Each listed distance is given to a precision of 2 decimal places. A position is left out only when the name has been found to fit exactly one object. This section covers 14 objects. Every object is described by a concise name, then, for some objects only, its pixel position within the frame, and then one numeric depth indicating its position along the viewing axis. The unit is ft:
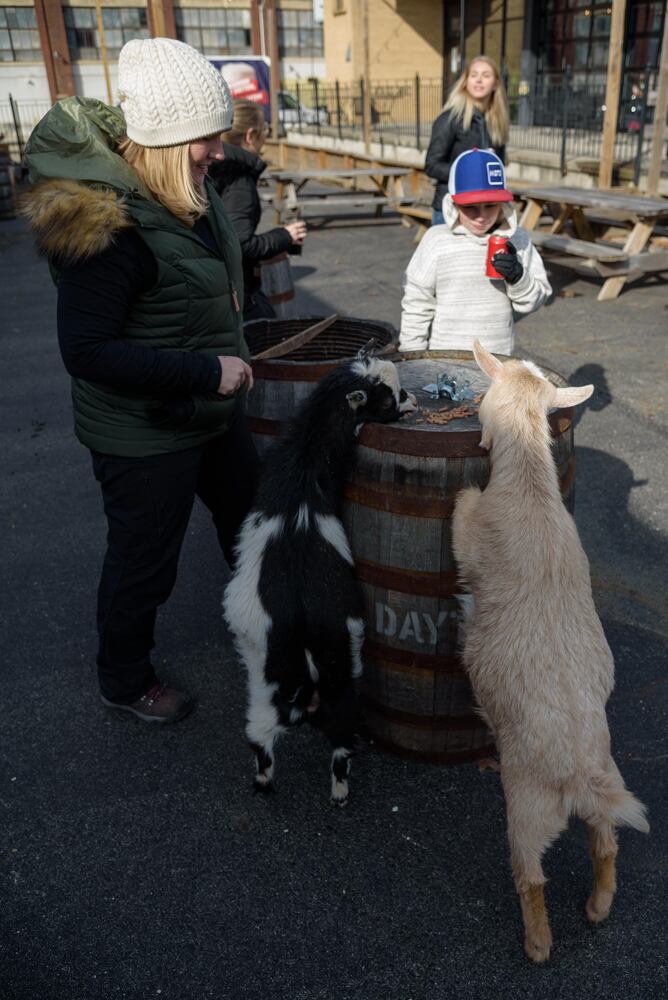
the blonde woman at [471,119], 23.15
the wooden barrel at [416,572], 8.31
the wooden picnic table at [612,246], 30.80
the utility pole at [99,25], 122.95
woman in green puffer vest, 7.98
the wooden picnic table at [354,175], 49.88
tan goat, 7.29
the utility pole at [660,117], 34.24
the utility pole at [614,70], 37.88
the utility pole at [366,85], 62.44
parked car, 113.50
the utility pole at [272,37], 125.91
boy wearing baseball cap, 12.27
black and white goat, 8.78
